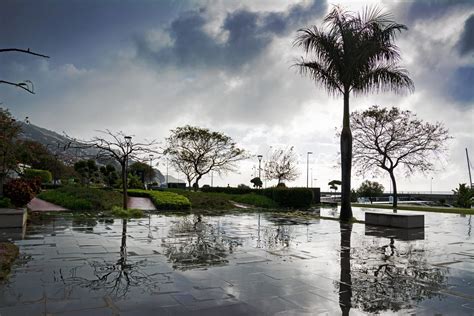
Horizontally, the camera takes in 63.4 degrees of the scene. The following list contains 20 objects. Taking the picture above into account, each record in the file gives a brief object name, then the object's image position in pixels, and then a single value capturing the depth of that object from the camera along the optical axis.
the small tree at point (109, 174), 45.84
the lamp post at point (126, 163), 17.68
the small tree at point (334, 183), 55.62
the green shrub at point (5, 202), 13.46
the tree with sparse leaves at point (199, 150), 45.53
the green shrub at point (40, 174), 29.81
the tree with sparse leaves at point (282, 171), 47.18
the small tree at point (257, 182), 50.03
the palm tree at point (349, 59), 16.05
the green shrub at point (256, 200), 26.91
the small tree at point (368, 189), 41.78
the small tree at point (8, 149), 15.63
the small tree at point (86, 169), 43.50
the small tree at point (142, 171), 49.96
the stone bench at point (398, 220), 14.13
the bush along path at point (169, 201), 21.83
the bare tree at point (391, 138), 28.89
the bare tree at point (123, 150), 17.91
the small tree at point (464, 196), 28.43
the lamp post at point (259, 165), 43.56
